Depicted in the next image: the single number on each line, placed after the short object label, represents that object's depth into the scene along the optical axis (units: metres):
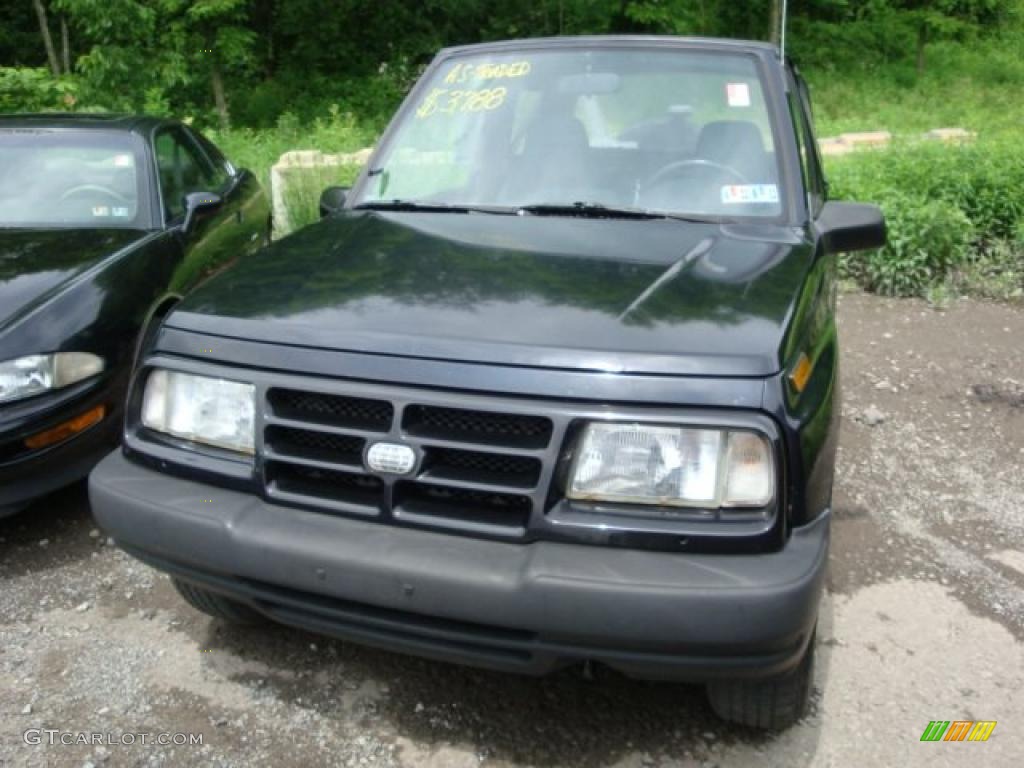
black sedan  3.26
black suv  1.91
